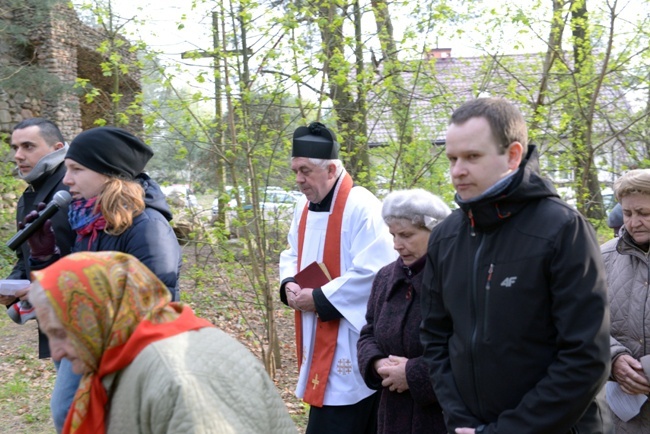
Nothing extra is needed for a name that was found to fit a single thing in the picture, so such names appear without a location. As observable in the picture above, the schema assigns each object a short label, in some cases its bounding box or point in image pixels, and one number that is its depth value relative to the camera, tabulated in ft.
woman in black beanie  11.51
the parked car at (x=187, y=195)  25.29
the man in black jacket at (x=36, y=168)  14.46
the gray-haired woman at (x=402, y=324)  10.94
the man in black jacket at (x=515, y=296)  8.07
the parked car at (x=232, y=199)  21.36
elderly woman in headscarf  6.66
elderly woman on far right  10.68
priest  13.71
